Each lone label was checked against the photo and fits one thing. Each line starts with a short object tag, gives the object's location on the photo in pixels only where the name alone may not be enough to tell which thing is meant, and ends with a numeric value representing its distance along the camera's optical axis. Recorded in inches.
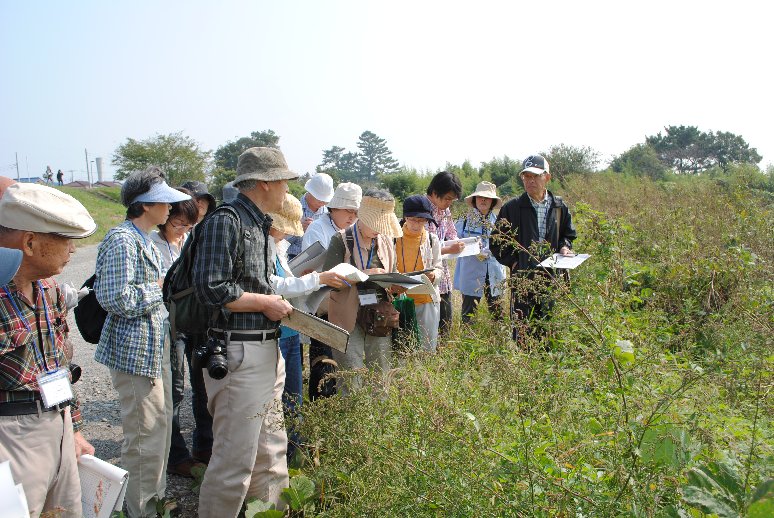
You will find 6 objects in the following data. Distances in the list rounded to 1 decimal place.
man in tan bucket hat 107.6
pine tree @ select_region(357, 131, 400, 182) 3762.3
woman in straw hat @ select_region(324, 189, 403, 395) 154.5
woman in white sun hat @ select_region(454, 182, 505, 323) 239.0
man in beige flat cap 79.9
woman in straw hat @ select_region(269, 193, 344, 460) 128.1
